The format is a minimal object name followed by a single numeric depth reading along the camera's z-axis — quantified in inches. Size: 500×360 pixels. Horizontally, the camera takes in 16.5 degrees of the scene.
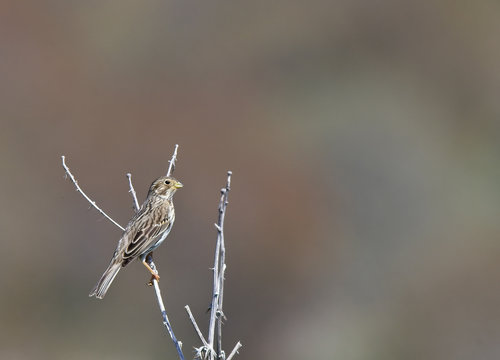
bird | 546.0
